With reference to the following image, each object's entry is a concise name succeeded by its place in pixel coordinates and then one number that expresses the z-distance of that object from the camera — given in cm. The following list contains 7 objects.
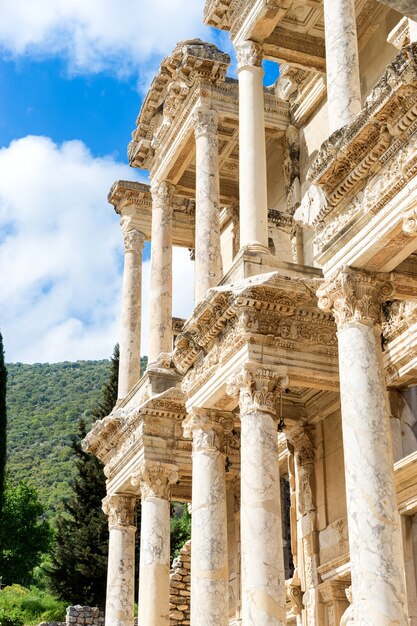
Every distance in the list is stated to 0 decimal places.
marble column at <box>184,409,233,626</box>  1563
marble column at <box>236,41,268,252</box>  1614
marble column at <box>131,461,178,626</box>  1847
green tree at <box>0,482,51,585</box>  5394
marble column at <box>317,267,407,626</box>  1065
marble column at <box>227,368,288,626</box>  1384
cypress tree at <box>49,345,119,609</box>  3506
